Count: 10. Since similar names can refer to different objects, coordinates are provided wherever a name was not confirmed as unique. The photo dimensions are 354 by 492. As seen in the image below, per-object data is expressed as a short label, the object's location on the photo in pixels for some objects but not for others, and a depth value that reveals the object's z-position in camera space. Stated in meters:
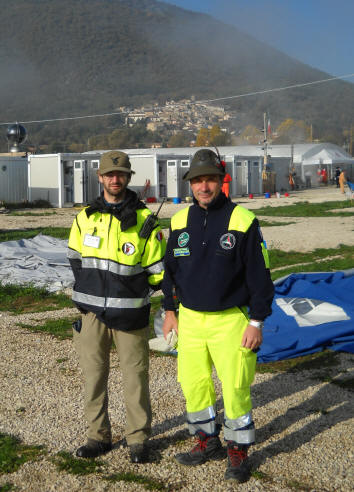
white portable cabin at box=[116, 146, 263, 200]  34.22
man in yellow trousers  3.68
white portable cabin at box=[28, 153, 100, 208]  32.34
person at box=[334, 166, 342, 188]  51.95
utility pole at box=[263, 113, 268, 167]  44.82
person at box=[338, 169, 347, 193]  37.95
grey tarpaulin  10.70
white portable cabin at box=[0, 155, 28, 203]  33.47
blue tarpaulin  6.43
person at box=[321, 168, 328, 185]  56.28
